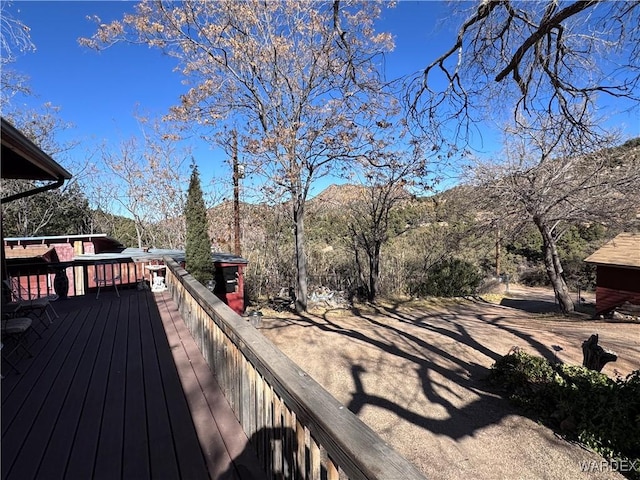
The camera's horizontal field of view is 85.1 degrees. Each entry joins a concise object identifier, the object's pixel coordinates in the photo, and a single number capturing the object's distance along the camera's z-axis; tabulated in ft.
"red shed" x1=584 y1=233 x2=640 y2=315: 45.75
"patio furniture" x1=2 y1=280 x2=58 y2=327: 13.82
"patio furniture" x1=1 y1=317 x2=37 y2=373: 10.91
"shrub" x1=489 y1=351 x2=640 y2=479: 13.62
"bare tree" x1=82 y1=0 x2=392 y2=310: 32.19
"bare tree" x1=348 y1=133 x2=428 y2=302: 44.70
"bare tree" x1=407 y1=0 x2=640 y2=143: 10.82
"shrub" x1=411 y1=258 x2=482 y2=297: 58.70
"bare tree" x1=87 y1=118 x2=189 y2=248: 63.77
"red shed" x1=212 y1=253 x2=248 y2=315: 39.73
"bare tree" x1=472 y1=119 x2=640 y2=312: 34.12
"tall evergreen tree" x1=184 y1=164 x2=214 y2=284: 36.70
